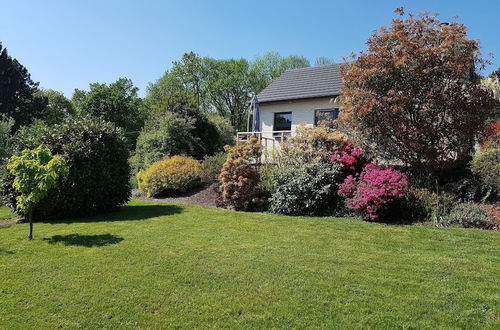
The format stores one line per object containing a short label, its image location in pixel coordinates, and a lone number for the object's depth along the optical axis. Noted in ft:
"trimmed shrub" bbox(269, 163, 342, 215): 31.32
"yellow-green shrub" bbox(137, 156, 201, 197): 46.78
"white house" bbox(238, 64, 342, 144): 59.62
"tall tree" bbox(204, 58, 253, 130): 159.43
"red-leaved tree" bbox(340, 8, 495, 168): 28.66
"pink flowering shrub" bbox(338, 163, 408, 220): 26.96
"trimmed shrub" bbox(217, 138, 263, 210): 35.01
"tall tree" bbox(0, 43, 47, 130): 102.55
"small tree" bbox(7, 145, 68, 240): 22.08
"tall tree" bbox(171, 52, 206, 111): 154.81
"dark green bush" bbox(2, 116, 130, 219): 30.96
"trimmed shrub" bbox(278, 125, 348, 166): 34.78
